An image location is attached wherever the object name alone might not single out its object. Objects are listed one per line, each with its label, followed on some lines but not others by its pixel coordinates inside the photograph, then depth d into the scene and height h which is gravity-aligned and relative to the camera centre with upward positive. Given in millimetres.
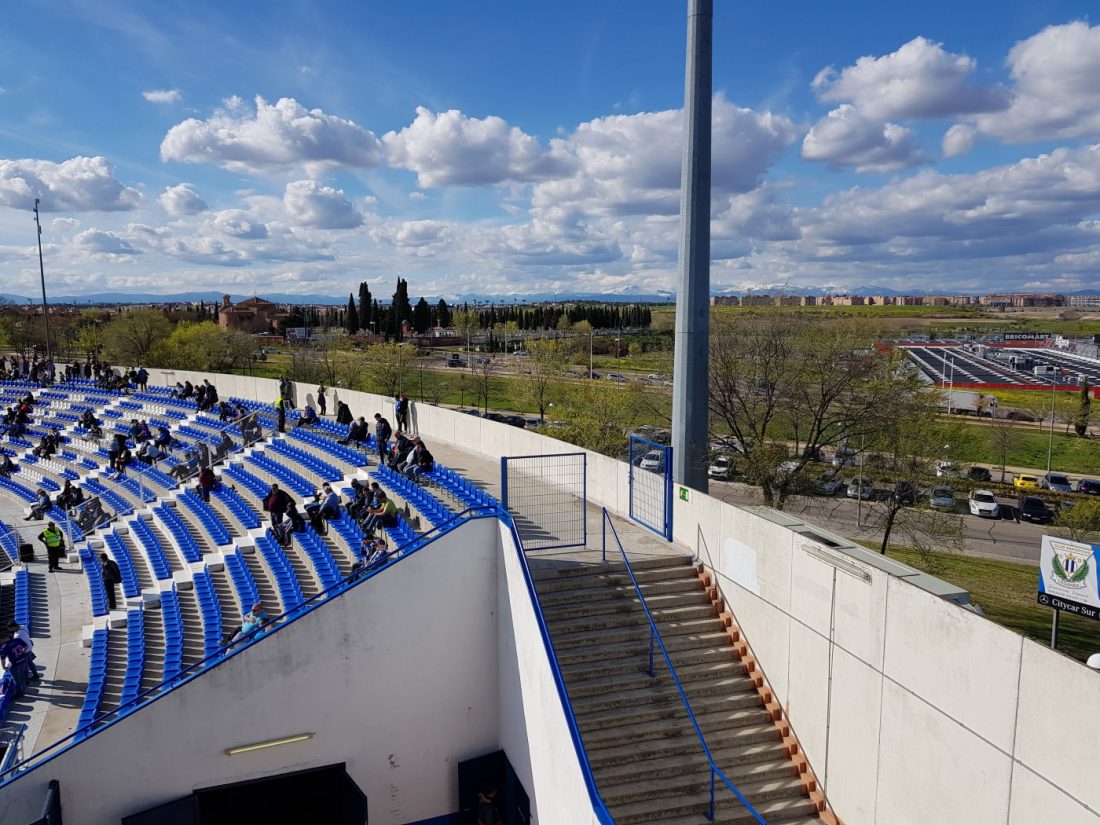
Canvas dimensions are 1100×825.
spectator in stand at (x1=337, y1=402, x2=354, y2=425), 21562 -2847
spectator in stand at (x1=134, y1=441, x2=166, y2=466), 23719 -4400
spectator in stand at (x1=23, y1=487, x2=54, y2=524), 22312 -5744
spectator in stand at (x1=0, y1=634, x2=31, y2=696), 12094 -5666
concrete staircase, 8312 -4877
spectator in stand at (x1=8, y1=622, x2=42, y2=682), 12280 -5833
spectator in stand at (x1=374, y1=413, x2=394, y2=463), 17266 -2854
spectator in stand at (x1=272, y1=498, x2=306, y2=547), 14727 -4235
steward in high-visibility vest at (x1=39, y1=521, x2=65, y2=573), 18016 -5575
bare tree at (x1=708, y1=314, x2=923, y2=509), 20797 -1949
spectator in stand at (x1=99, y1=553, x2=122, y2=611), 15195 -5376
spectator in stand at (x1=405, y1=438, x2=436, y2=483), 15312 -3073
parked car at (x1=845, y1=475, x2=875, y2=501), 29044 -7556
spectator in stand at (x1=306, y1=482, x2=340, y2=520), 14742 -3826
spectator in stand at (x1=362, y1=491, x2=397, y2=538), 13133 -3591
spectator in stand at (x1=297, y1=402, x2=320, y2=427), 23125 -3205
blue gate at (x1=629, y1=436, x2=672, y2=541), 11812 -2863
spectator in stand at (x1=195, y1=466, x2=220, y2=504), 19172 -4339
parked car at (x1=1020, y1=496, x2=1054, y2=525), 31219 -8487
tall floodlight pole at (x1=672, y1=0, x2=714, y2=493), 12953 +799
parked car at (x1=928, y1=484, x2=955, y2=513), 24116 -6850
